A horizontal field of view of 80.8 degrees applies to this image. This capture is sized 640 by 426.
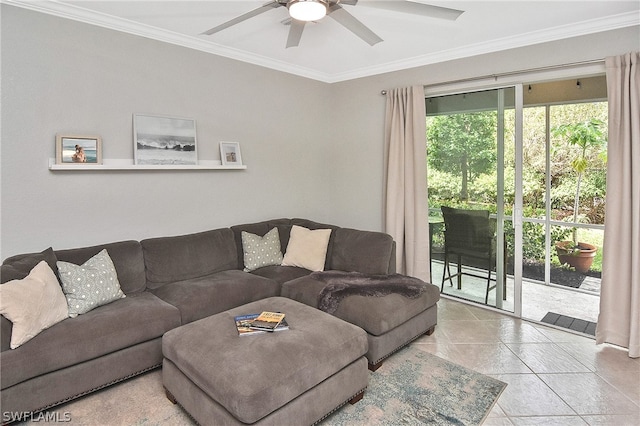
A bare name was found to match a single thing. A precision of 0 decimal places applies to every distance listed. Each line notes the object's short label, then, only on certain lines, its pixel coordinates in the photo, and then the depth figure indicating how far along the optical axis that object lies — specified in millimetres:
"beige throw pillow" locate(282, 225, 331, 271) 3838
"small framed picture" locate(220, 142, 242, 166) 3988
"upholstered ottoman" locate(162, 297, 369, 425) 1824
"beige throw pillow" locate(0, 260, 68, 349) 2139
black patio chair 3930
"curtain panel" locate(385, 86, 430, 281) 4191
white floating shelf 2930
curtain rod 3150
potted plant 4637
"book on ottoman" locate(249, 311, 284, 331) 2285
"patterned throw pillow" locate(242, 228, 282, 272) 3805
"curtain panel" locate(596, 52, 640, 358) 2916
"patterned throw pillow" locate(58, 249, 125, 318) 2539
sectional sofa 2168
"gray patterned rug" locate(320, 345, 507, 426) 2195
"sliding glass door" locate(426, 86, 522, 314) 3736
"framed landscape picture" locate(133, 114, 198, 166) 3373
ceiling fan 2214
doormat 3539
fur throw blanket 3018
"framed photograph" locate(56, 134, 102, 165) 2943
